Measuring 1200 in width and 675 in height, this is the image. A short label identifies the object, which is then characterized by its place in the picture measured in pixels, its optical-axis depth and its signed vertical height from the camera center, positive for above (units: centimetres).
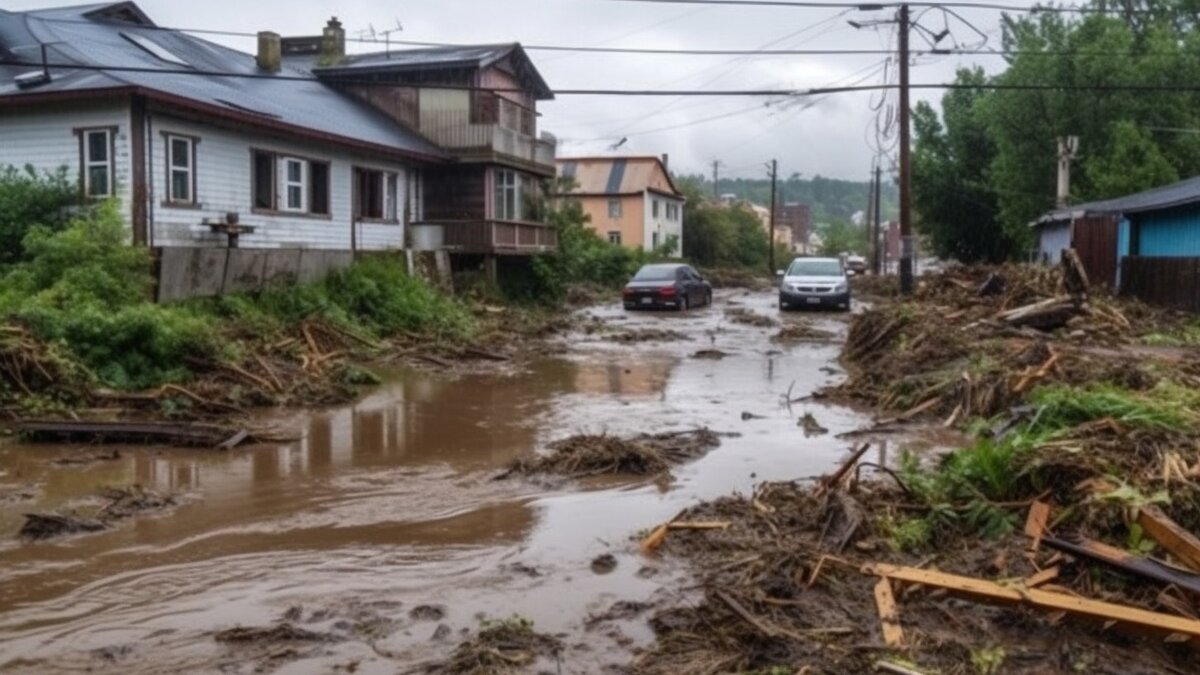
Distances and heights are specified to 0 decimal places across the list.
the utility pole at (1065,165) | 3009 +327
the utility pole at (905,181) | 2686 +257
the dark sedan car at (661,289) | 3397 -50
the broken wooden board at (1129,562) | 555 -160
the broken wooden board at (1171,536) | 577 -150
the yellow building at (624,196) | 6356 +487
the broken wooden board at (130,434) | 1137 -181
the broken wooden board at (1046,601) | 521 -175
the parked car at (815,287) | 3262 -39
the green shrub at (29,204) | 1822 +120
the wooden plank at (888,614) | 533 -185
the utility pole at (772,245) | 7112 +213
